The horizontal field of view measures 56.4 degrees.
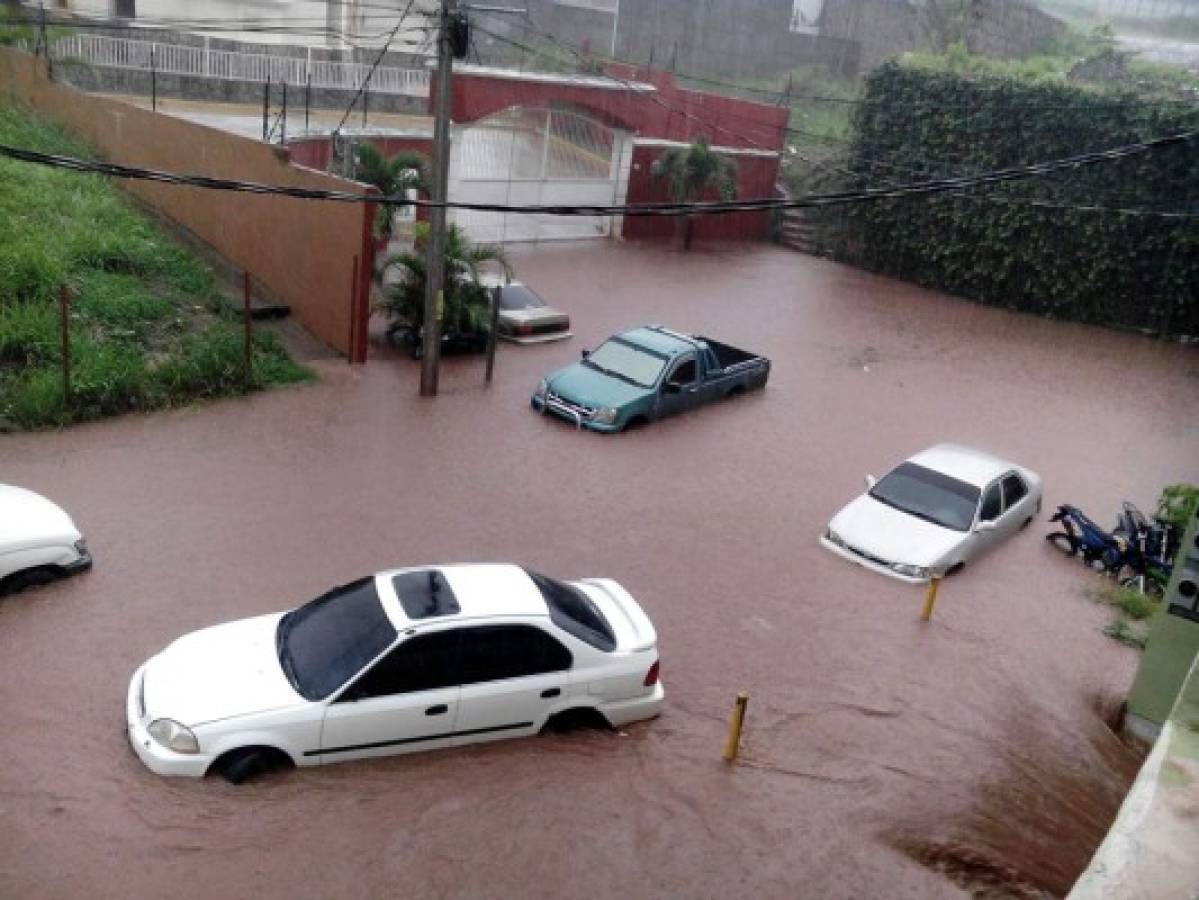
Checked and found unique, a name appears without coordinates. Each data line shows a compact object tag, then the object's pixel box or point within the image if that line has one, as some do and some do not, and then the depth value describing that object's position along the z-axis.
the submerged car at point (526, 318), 20.17
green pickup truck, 16.16
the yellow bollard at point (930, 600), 11.38
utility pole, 14.95
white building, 35.89
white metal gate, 28.11
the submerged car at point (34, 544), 9.73
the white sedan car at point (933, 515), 12.57
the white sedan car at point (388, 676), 7.66
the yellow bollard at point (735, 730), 8.45
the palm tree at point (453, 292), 18.14
